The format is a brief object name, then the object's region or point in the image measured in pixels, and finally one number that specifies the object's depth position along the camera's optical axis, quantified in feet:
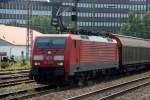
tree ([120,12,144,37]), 379.55
